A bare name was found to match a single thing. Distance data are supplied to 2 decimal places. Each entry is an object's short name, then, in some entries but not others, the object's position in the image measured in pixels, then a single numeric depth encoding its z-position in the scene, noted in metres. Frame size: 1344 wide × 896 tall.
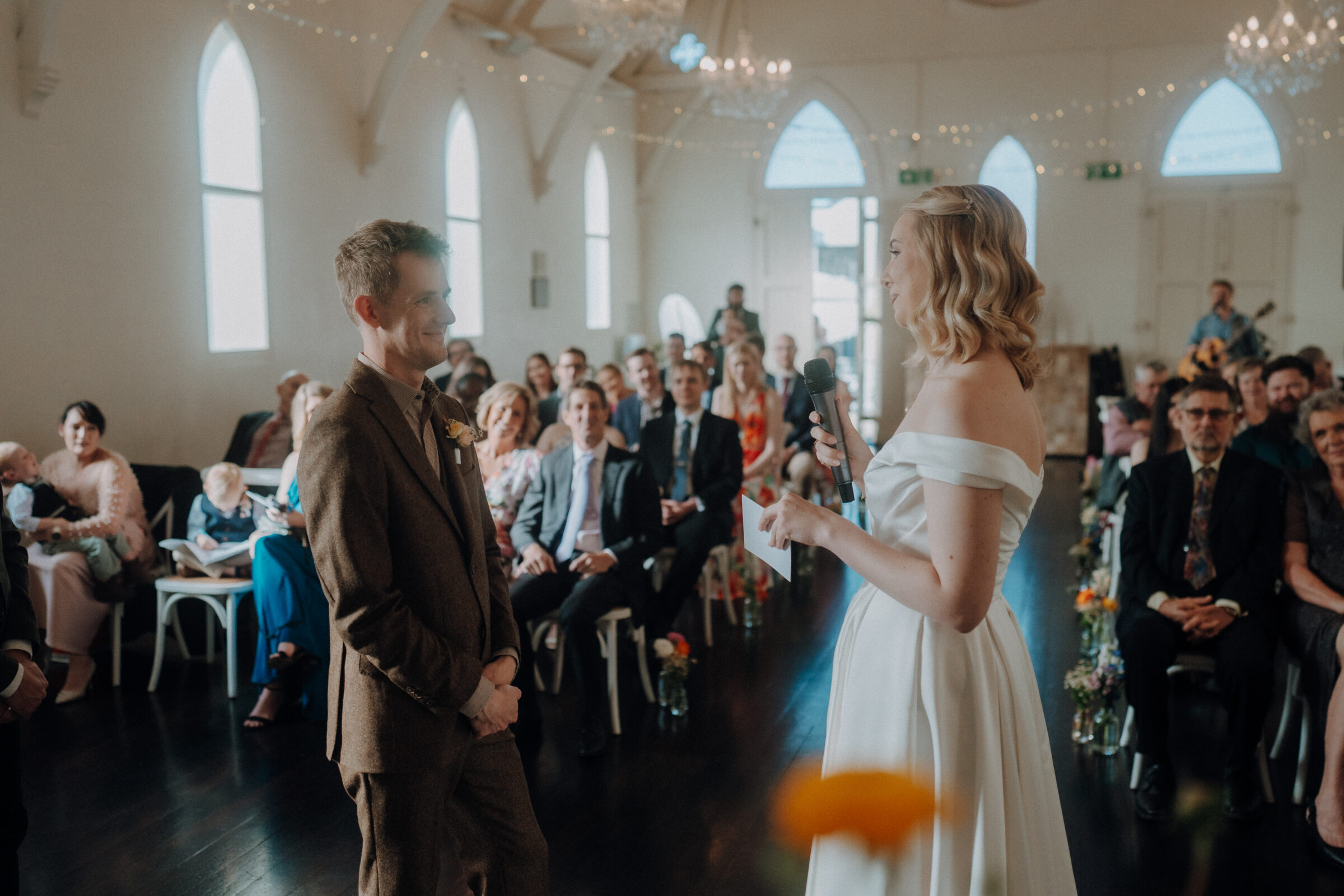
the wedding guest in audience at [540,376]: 8.00
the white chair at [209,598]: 4.47
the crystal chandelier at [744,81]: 9.17
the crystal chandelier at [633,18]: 7.18
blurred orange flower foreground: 0.71
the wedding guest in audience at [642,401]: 6.46
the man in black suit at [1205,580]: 3.36
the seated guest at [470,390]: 6.13
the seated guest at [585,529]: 4.12
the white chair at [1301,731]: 3.38
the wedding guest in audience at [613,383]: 7.02
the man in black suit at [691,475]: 5.00
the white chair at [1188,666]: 3.46
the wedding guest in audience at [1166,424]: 4.46
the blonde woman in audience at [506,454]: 4.55
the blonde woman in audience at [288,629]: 4.21
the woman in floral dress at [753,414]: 5.99
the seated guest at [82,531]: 4.52
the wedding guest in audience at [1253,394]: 5.17
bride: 1.50
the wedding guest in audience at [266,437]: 6.34
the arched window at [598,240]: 12.55
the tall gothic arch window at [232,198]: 7.04
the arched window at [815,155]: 12.66
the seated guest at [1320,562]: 3.26
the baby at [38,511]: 4.54
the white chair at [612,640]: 4.09
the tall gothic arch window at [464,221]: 9.84
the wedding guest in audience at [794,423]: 7.06
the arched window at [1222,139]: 11.41
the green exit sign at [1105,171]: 11.66
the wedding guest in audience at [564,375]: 6.95
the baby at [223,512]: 4.68
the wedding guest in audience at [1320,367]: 6.46
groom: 1.75
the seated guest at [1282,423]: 4.37
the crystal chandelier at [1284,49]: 8.05
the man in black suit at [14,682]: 2.13
